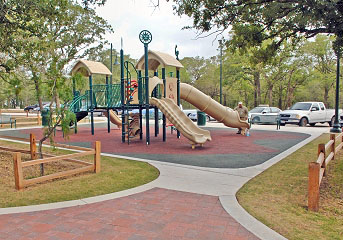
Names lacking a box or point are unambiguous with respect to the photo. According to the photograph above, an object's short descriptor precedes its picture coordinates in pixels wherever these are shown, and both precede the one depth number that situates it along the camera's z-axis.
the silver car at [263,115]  24.05
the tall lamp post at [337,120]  17.64
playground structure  12.84
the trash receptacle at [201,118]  23.60
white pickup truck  22.67
